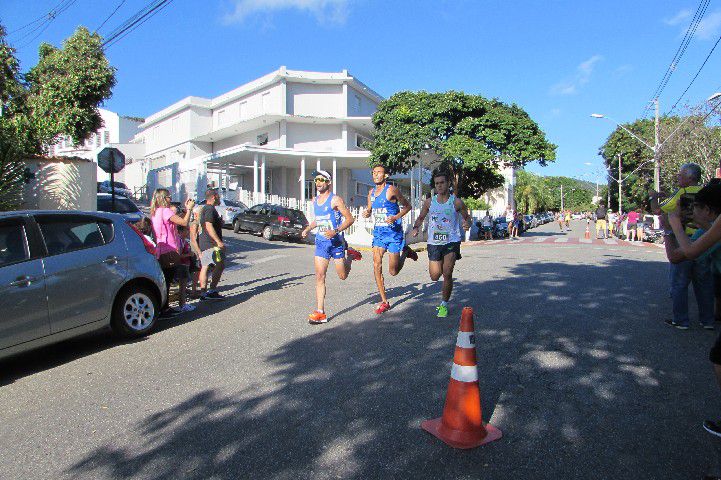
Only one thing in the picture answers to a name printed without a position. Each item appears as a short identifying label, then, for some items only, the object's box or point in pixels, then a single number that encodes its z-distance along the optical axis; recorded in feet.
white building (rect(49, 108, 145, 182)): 151.02
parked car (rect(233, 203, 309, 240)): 68.44
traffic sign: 31.65
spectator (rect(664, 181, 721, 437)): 9.42
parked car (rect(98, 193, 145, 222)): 47.85
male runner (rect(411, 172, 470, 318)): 21.11
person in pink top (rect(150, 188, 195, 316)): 23.17
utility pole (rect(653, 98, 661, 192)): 88.63
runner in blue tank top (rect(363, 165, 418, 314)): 21.79
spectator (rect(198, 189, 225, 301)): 26.37
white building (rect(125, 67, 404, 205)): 99.52
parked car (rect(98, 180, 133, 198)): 86.33
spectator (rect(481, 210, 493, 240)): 96.50
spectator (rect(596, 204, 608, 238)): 87.66
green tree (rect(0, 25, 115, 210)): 50.57
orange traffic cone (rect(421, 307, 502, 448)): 10.32
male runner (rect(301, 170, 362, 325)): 20.83
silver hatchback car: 15.76
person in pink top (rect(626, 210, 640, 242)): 82.38
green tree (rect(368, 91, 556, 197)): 86.43
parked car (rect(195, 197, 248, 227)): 77.20
